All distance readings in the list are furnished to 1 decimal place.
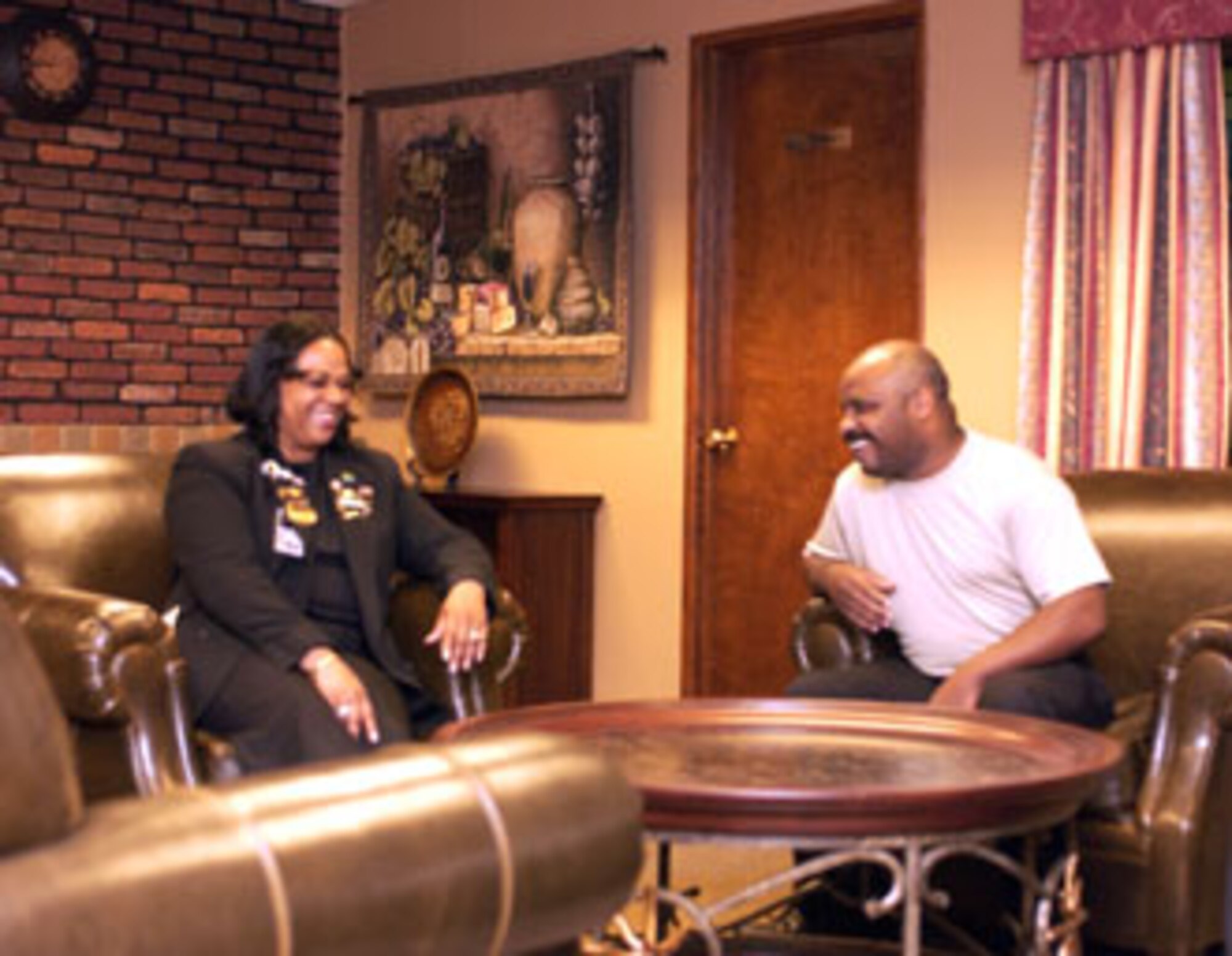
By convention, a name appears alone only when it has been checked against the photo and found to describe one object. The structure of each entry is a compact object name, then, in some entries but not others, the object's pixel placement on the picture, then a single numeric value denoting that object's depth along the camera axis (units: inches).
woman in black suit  137.9
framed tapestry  242.4
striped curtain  186.4
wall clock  243.4
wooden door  220.2
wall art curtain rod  238.1
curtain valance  185.6
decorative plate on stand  247.6
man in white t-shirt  142.4
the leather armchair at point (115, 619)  125.0
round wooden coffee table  98.3
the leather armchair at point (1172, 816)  126.0
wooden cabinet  236.7
